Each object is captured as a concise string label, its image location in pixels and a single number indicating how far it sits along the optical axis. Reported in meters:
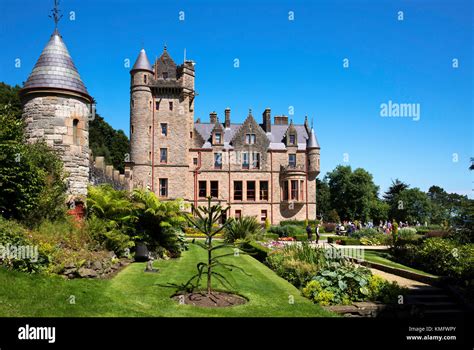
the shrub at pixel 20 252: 9.69
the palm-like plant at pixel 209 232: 8.98
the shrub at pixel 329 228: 42.75
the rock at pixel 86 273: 10.63
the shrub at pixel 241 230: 22.98
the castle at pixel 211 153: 38.50
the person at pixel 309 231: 27.47
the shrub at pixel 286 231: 31.94
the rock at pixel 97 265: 11.27
